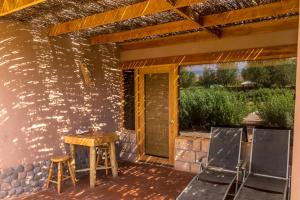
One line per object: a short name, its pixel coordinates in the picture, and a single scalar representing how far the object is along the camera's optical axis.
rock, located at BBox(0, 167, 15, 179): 4.45
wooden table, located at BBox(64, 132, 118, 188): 5.05
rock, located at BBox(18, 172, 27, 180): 4.68
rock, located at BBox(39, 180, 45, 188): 4.95
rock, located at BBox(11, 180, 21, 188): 4.56
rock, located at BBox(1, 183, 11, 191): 4.42
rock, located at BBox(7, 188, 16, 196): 4.50
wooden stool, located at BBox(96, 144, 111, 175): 5.68
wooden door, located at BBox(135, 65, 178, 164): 6.15
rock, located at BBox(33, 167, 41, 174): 4.91
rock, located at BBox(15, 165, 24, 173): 4.65
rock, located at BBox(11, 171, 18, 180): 4.58
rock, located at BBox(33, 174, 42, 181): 4.89
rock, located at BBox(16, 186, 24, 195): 4.60
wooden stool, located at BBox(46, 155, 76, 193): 4.78
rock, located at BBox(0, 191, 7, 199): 4.39
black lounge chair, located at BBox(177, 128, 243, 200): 3.83
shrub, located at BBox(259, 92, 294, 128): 5.22
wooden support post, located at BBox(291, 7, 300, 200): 0.83
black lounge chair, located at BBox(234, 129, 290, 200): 3.75
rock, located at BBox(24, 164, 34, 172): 4.78
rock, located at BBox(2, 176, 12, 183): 4.46
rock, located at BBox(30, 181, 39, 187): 4.81
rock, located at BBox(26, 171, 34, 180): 4.79
